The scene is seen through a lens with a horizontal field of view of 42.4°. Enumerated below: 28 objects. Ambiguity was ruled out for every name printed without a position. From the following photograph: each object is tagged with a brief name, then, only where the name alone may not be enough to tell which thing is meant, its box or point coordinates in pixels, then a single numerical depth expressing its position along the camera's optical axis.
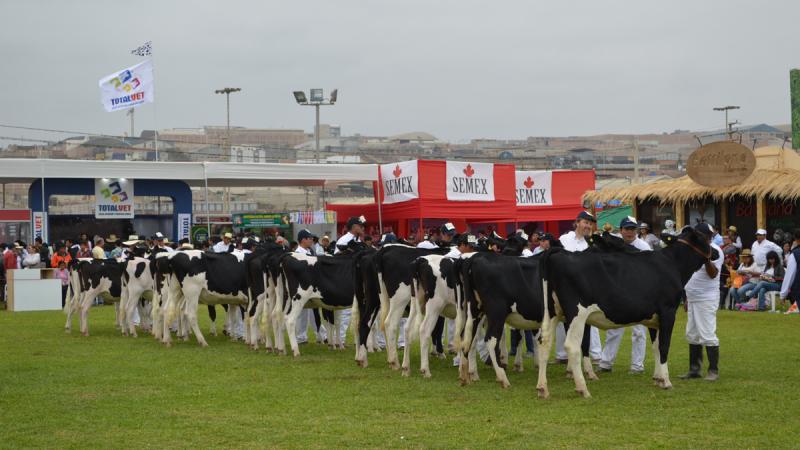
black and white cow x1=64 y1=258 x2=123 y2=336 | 21.88
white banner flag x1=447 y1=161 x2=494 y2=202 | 36.31
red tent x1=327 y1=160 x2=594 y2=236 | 35.44
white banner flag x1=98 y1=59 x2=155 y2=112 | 37.66
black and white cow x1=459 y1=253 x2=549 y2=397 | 12.98
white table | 29.53
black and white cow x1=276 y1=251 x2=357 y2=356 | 16.88
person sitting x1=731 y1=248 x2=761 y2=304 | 24.53
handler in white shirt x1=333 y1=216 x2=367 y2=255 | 18.09
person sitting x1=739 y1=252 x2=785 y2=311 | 24.02
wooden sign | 26.48
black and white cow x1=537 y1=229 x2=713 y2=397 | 11.84
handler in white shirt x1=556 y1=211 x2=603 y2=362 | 14.15
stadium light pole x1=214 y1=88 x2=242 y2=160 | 65.12
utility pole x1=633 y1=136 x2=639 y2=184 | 62.34
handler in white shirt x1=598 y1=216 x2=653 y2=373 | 13.67
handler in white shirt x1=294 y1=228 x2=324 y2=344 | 18.61
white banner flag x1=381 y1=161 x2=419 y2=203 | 35.31
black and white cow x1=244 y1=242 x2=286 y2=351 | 17.70
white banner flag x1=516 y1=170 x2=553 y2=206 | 39.55
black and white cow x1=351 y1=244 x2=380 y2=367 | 15.31
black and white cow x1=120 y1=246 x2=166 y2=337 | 20.86
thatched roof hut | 27.14
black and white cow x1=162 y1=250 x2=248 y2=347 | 18.98
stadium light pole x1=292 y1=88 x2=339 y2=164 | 51.09
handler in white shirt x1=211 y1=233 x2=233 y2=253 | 22.66
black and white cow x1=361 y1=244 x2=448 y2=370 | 15.05
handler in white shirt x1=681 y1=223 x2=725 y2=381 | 12.91
